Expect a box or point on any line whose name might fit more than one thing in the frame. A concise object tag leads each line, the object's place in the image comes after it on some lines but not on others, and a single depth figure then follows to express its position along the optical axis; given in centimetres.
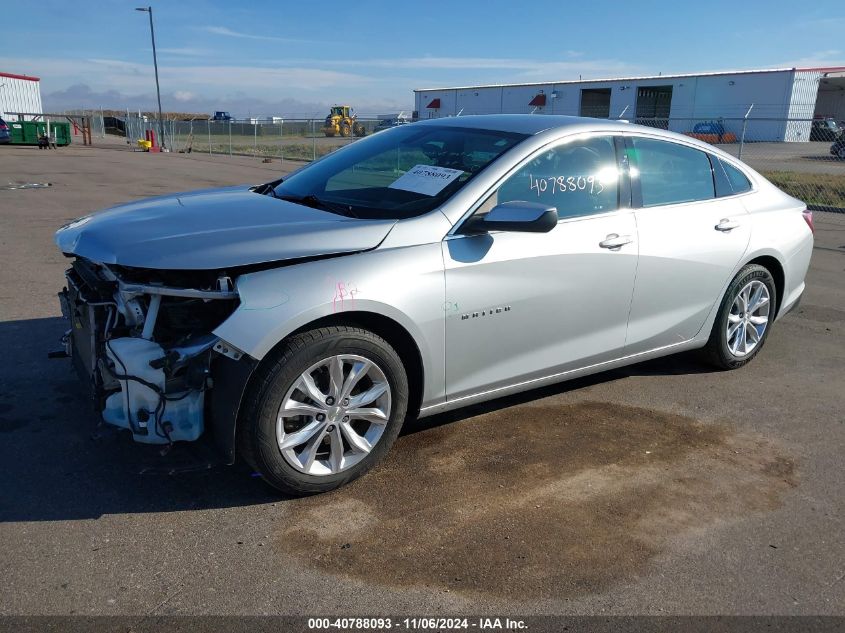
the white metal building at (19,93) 5050
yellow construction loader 4288
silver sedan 304
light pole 3577
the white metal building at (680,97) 4041
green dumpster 3562
